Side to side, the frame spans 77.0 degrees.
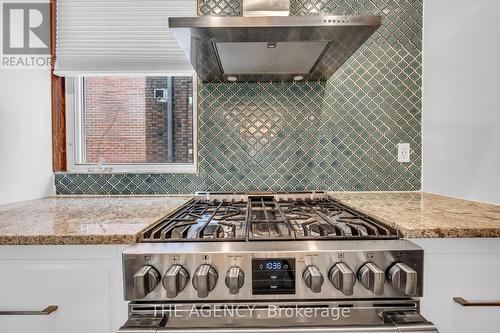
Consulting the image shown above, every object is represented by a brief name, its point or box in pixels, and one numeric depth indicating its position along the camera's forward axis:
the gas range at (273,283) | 0.86
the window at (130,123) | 1.86
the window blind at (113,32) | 1.77
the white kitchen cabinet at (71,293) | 0.96
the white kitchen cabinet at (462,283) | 0.98
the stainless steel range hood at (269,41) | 1.17
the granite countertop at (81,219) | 0.93
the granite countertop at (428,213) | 0.94
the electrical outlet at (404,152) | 1.79
